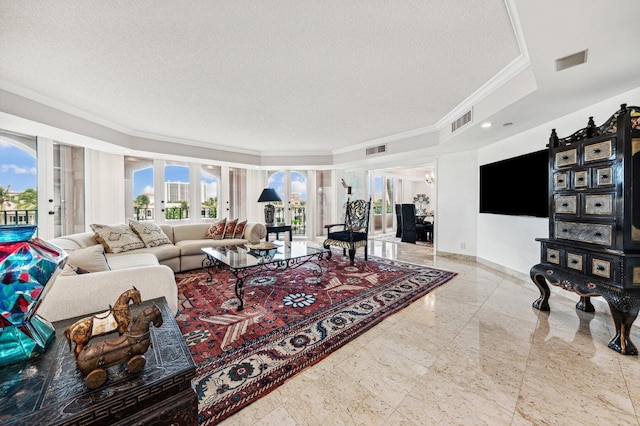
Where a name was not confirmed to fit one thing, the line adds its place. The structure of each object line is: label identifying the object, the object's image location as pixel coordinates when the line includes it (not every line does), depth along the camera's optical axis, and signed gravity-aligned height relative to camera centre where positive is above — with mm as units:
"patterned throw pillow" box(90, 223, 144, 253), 3288 -366
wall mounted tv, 3211 +369
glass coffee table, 2686 -566
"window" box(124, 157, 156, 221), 5086 +495
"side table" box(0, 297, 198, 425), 660 -527
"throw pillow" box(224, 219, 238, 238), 4497 -328
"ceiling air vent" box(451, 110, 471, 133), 3330 +1273
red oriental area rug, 1549 -1011
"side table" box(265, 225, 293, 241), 5430 -393
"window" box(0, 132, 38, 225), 3260 +441
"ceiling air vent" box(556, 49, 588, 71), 1817 +1136
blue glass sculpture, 799 -251
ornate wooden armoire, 1802 -52
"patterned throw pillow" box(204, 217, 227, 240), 4439 -358
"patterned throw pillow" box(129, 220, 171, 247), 3717 -343
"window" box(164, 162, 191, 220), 5578 +469
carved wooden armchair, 4273 -373
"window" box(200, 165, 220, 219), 6121 +500
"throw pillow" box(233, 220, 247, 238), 4566 -350
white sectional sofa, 1443 -497
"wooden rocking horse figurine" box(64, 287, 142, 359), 804 -400
